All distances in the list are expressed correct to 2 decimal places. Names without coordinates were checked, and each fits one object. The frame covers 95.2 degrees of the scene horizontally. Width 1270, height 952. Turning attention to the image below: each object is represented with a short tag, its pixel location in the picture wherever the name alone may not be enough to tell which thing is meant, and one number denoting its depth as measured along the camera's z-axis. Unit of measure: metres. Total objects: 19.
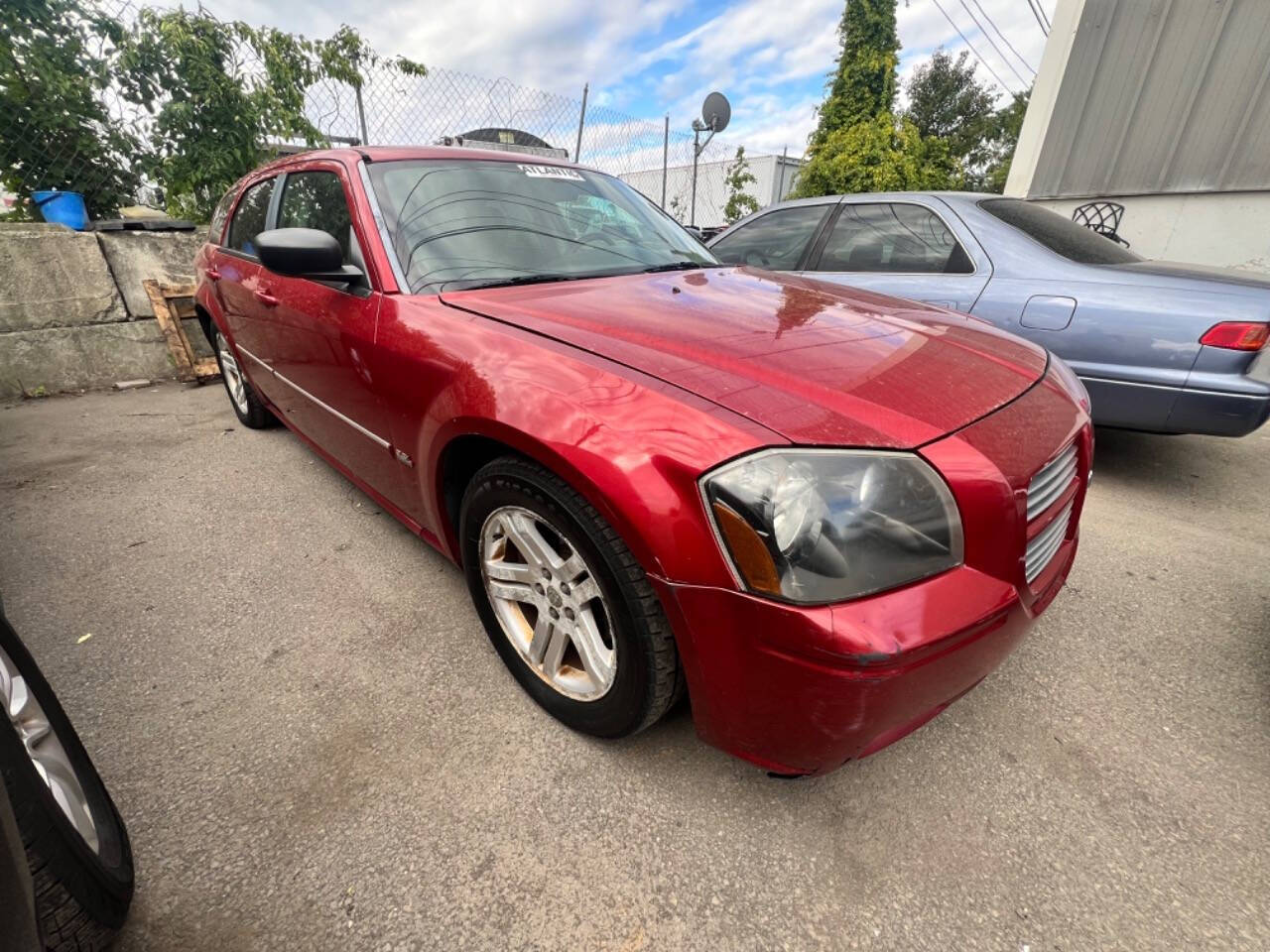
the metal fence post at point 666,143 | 9.05
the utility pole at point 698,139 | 8.32
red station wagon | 1.08
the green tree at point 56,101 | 4.18
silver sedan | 2.61
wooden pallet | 4.80
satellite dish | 7.32
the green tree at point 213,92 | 4.61
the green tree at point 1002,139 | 27.02
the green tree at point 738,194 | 10.18
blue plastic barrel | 4.60
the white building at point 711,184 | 10.81
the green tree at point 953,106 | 28.58
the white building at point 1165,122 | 6.16
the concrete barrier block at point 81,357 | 4.54
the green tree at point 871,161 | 8.45
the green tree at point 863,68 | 11.05
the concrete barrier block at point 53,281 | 4.34
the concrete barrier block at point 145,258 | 4.75
